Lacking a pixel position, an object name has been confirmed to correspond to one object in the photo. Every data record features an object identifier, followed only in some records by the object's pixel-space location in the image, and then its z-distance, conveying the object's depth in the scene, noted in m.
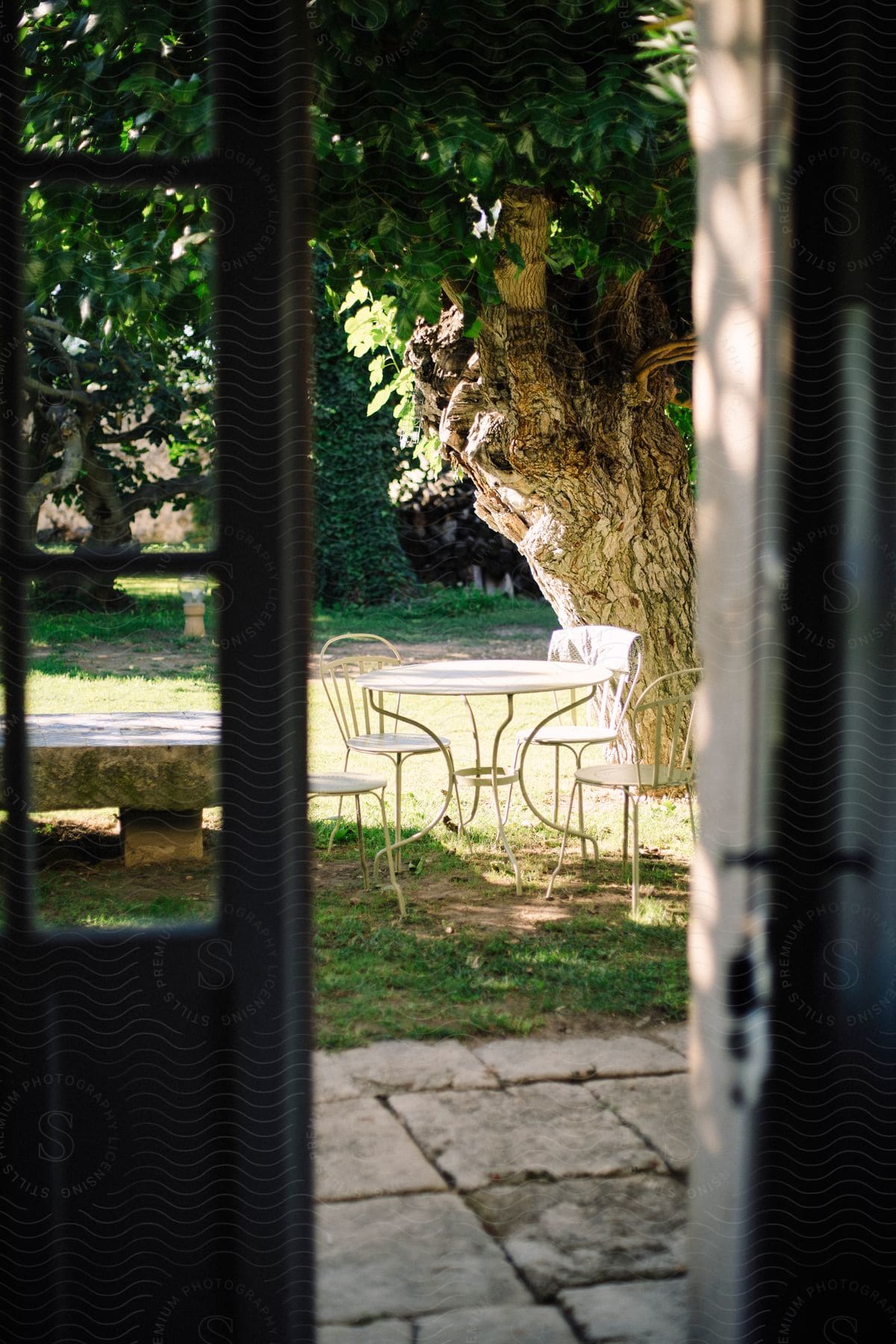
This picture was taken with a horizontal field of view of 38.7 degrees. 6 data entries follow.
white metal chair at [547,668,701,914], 3.93
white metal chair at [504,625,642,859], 4.48
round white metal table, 4.14
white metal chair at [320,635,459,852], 4.36
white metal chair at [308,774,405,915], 3.89
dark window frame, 1.21
